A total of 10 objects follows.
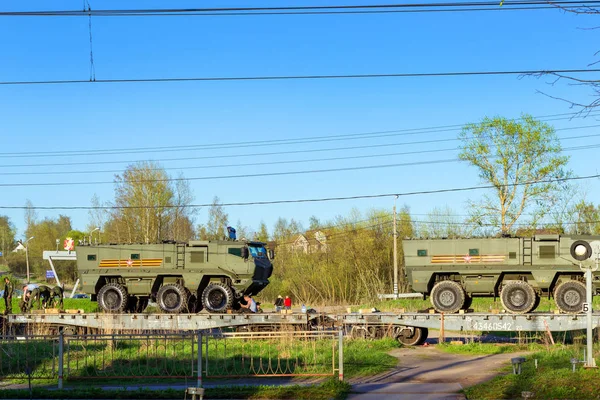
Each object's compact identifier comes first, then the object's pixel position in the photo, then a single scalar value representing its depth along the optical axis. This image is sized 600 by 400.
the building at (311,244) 50.09
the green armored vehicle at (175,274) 28.17
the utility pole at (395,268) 43.81
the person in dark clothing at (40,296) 32.16
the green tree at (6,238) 99.34
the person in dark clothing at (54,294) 32.51
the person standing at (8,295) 27.97
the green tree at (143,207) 59.00
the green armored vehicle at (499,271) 25.47
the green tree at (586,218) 47.56
